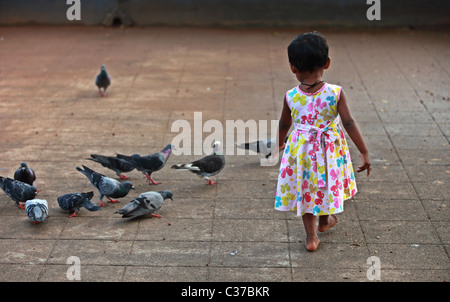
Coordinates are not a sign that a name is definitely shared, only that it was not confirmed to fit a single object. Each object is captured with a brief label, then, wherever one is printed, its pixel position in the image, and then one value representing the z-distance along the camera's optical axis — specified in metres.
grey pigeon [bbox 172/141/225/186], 6.63
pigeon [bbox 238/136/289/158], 7.38
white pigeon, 5.71
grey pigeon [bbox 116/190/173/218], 5.84
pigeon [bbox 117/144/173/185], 6.72
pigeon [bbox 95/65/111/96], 9.66
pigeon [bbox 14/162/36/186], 6.38
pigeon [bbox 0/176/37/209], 6.10
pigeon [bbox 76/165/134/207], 6.22
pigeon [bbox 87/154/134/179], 6.77
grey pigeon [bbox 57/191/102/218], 5.91
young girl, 4.86
